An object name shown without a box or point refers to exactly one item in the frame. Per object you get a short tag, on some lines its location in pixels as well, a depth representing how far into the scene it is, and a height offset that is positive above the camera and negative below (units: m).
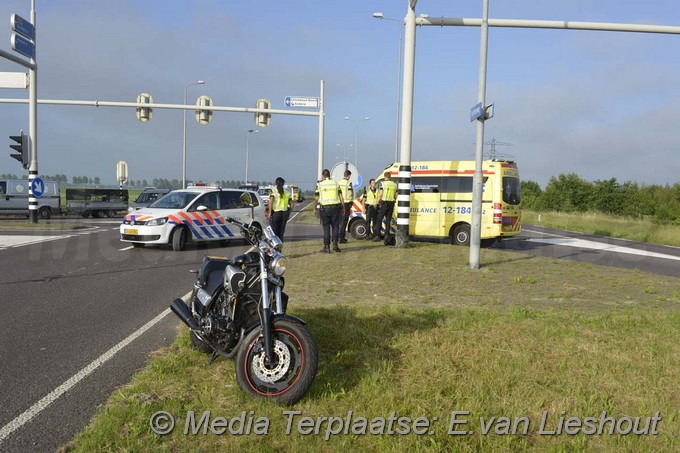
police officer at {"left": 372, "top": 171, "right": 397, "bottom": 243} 15.37 -0.14
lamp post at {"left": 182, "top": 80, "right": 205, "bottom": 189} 42.56 +2.69
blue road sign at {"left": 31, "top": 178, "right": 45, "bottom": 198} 21.47 -0.10
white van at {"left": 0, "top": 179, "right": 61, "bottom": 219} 26.61 -0.70
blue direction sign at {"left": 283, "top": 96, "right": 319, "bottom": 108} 25.42 +4.32
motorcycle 3.74 -0.98
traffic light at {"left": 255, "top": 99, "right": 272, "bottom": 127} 25.02 +3.60
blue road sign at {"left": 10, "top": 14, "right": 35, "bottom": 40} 19.58 +5.84
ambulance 15.12 -0.02
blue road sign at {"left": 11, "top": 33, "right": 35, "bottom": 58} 19.52 +5.16
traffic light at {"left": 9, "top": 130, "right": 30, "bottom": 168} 21.14 +1.43
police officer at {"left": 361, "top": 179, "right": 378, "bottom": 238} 16.56 -0.21
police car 13.95 -0.77
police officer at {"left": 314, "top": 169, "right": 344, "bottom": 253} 12.74 -0.19
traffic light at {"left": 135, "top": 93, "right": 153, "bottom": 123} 24.00 +3.51
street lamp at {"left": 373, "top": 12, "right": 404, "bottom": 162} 34.58 +4.70
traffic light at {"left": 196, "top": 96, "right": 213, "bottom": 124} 24.75 +3.57
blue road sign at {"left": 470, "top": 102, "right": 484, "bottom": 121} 10.84 +1.78
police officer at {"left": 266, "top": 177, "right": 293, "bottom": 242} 12.45 -0.32
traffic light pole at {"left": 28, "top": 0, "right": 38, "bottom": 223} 21.72 +2.34
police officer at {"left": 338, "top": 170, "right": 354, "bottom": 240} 16.19 -0.14
